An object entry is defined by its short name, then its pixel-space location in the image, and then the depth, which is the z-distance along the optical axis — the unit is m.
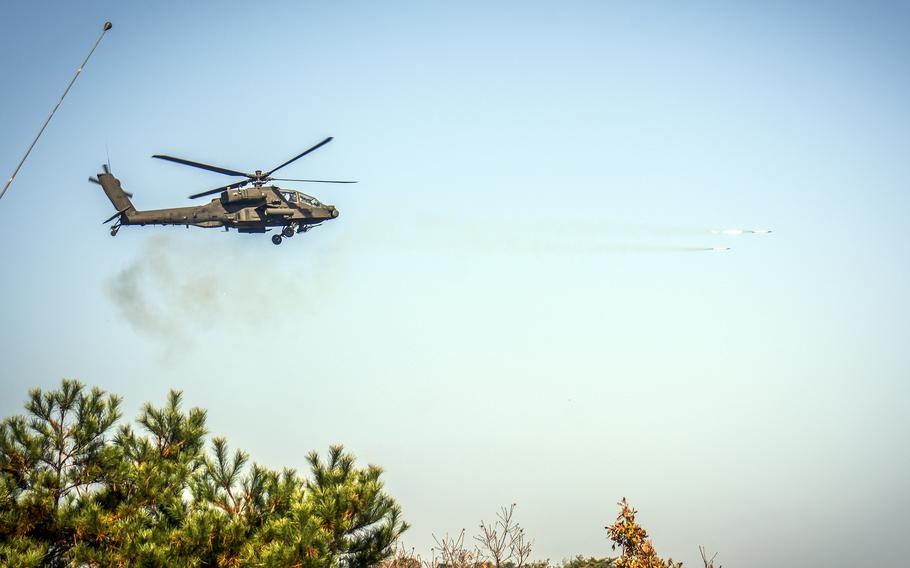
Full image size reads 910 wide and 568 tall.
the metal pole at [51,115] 13.18
